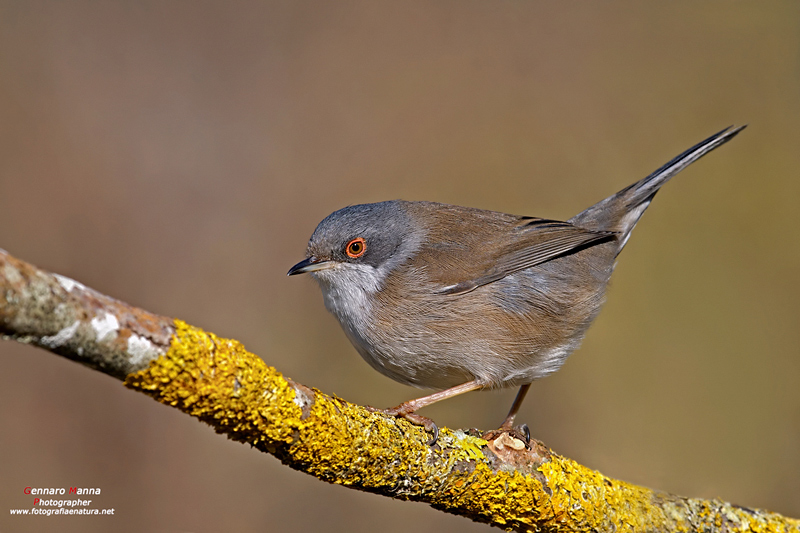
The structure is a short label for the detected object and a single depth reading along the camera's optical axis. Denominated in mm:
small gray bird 3281
